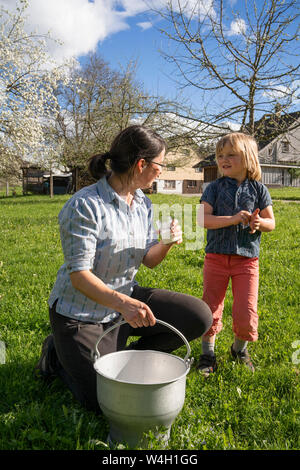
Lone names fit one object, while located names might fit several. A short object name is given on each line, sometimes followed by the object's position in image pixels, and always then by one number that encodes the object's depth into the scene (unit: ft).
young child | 9.09
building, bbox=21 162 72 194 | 131.92
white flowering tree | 48.52
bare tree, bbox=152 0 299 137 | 19.79
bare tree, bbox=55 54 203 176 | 23.50
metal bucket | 5.75
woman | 7.04
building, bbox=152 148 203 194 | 148.56
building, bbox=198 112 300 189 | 126.72
